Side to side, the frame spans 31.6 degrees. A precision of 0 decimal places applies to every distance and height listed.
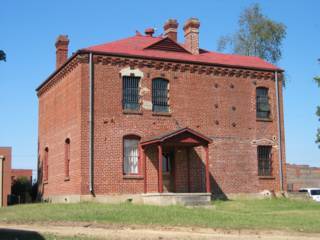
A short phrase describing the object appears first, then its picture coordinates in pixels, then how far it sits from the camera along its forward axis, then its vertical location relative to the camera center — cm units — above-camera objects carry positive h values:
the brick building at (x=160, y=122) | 2839 +350
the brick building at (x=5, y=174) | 3625 +90
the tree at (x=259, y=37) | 4772 +1257
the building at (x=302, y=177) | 6234 +94
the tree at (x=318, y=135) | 3866 +343
